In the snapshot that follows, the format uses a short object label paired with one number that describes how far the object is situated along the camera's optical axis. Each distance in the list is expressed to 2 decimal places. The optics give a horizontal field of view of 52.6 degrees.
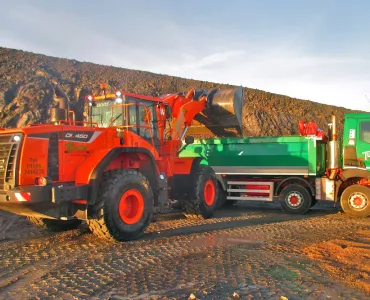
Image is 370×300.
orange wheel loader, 6.07
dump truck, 9.71
